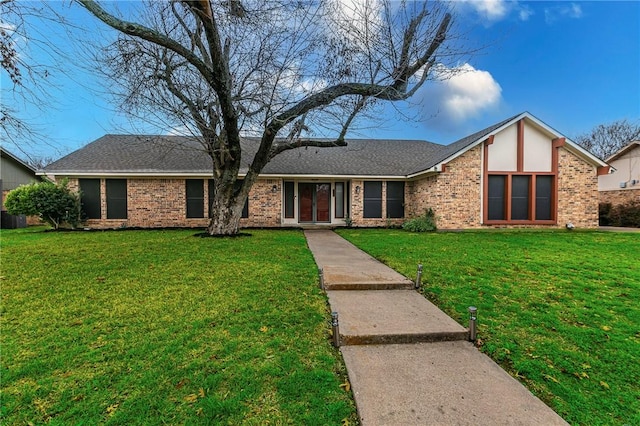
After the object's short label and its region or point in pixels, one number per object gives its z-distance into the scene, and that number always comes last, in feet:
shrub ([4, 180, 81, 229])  39.29
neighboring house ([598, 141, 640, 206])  54.90
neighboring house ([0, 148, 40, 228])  53.31
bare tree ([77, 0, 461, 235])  25.72
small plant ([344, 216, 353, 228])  48.44
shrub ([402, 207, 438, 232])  41.52
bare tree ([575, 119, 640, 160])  101.09
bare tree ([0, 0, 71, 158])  13.65
